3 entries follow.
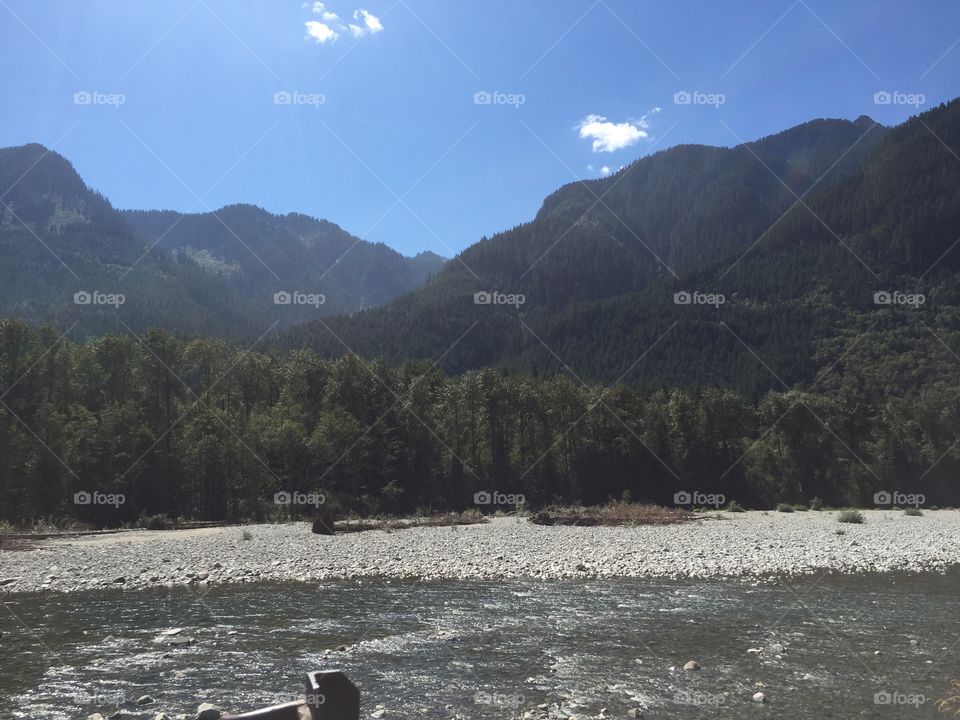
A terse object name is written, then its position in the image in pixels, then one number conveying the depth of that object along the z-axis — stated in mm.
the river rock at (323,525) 33125
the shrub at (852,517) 41469
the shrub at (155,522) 37688
